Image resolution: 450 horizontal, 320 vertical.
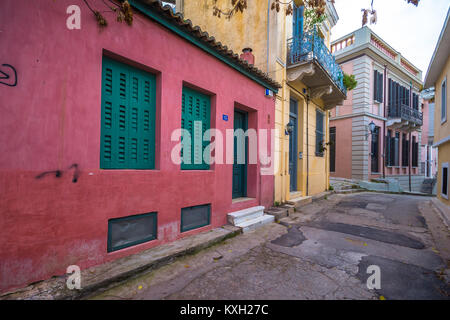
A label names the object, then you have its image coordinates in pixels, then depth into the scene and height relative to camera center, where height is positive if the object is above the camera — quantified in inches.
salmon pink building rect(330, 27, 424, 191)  536.1 +148.3
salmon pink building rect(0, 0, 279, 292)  86.0 +14.6
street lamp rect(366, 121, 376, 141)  509.2 +98.6
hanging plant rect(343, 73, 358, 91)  393.0 +163.8
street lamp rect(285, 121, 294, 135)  281.8 +48.7
